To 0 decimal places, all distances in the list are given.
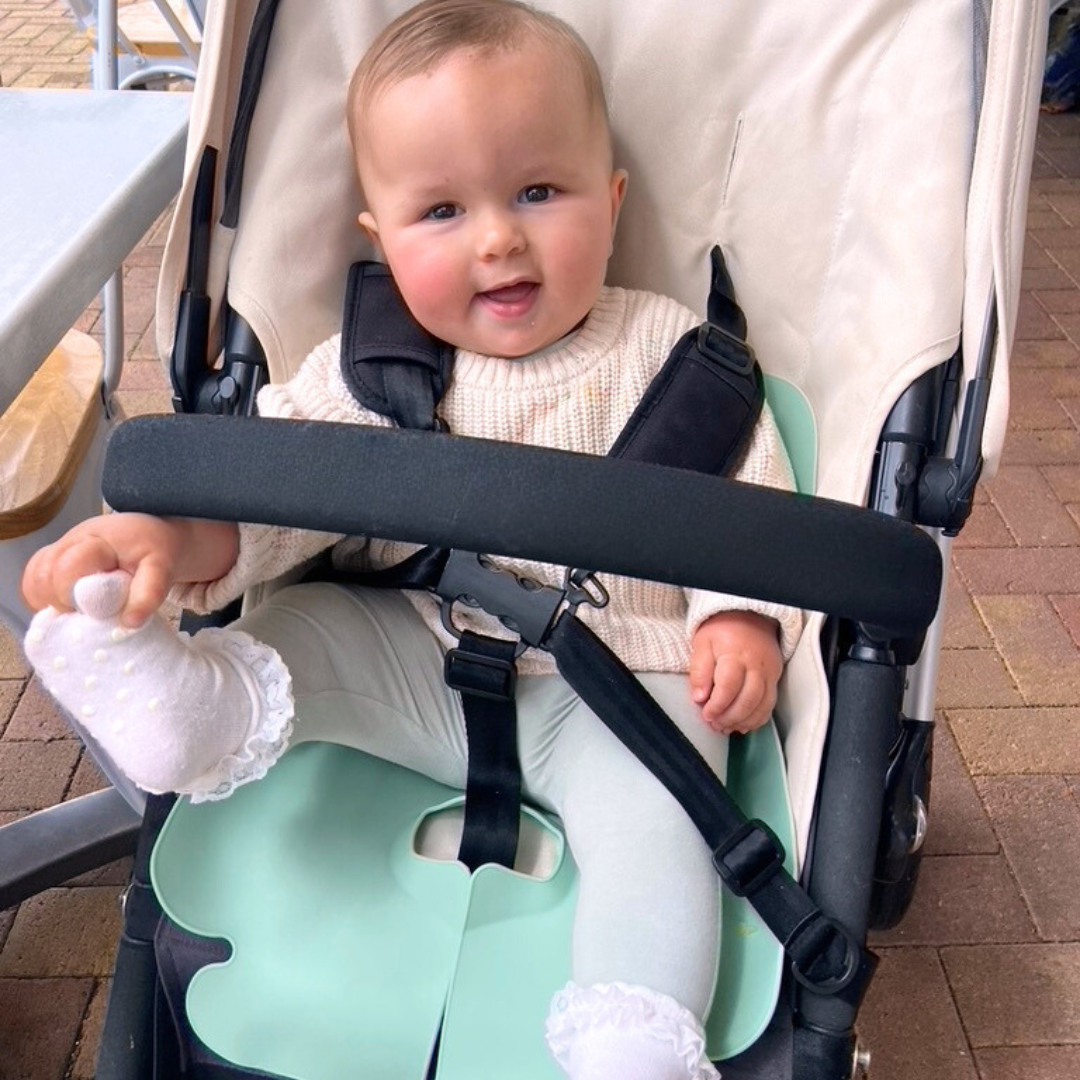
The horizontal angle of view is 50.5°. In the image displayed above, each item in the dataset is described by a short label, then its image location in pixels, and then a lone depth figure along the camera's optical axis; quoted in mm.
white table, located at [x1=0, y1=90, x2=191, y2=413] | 773
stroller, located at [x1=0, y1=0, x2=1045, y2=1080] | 664
